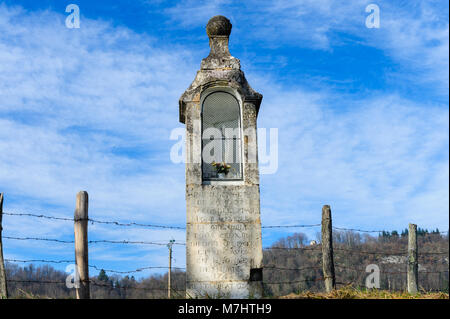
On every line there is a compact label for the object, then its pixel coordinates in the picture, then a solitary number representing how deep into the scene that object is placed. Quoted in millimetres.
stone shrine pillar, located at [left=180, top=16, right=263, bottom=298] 7098
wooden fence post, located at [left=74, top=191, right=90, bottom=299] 6875
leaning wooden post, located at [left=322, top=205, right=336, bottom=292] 9258
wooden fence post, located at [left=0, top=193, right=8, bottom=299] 8172
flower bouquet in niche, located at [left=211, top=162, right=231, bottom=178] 7699
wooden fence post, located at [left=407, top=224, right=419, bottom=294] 10422
